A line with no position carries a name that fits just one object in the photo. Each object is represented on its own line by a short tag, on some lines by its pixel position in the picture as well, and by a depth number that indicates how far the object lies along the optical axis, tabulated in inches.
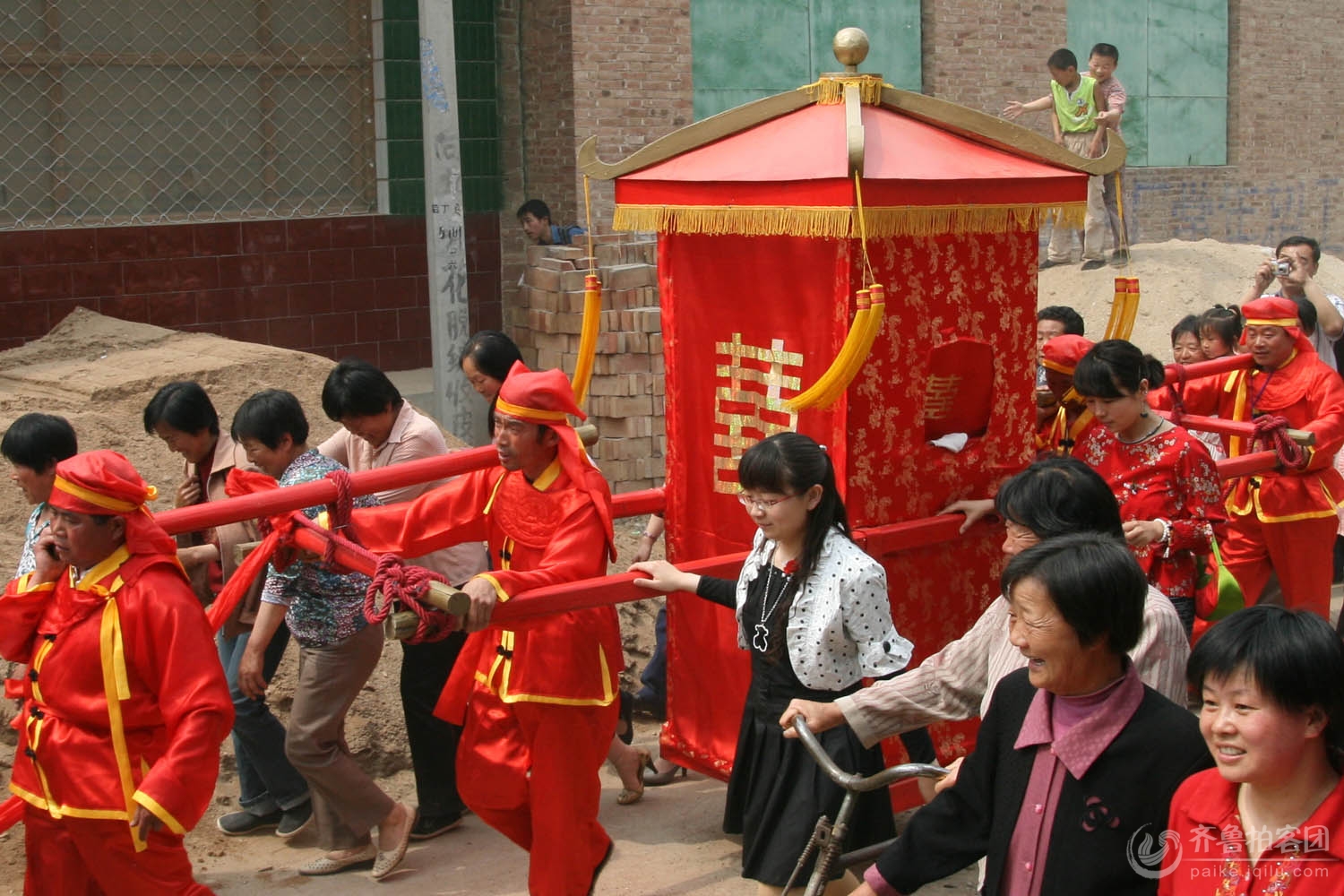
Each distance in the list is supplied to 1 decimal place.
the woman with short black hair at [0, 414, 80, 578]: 169.9
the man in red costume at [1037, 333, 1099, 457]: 221.1
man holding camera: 324.8
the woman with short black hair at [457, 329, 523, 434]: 202.8
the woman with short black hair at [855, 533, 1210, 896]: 97.8
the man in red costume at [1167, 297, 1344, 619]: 247.4
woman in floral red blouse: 190.2
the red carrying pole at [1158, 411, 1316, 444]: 225.5
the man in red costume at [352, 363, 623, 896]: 166.1
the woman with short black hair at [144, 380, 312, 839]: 192.9
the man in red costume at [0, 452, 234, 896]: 139.1
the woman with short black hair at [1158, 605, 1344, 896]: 87.3
